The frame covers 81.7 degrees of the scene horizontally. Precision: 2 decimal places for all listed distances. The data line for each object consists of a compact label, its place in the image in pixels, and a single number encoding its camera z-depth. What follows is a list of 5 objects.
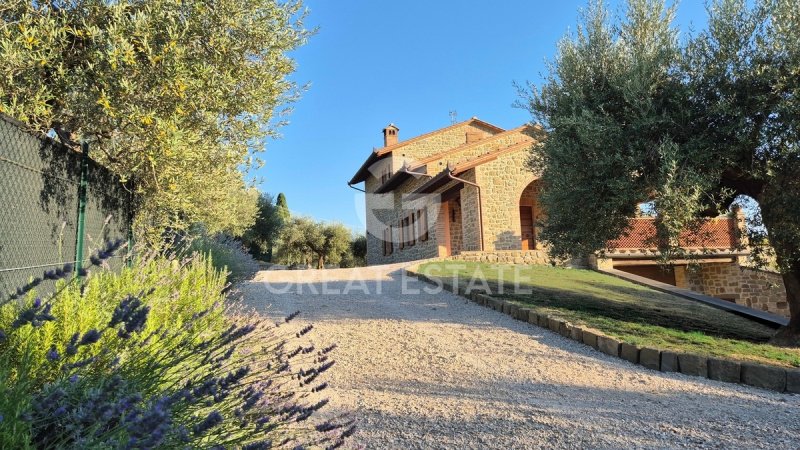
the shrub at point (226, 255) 8.28
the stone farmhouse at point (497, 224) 14.93
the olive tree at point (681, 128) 5.89
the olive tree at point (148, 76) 4.04
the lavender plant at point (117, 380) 1.38
